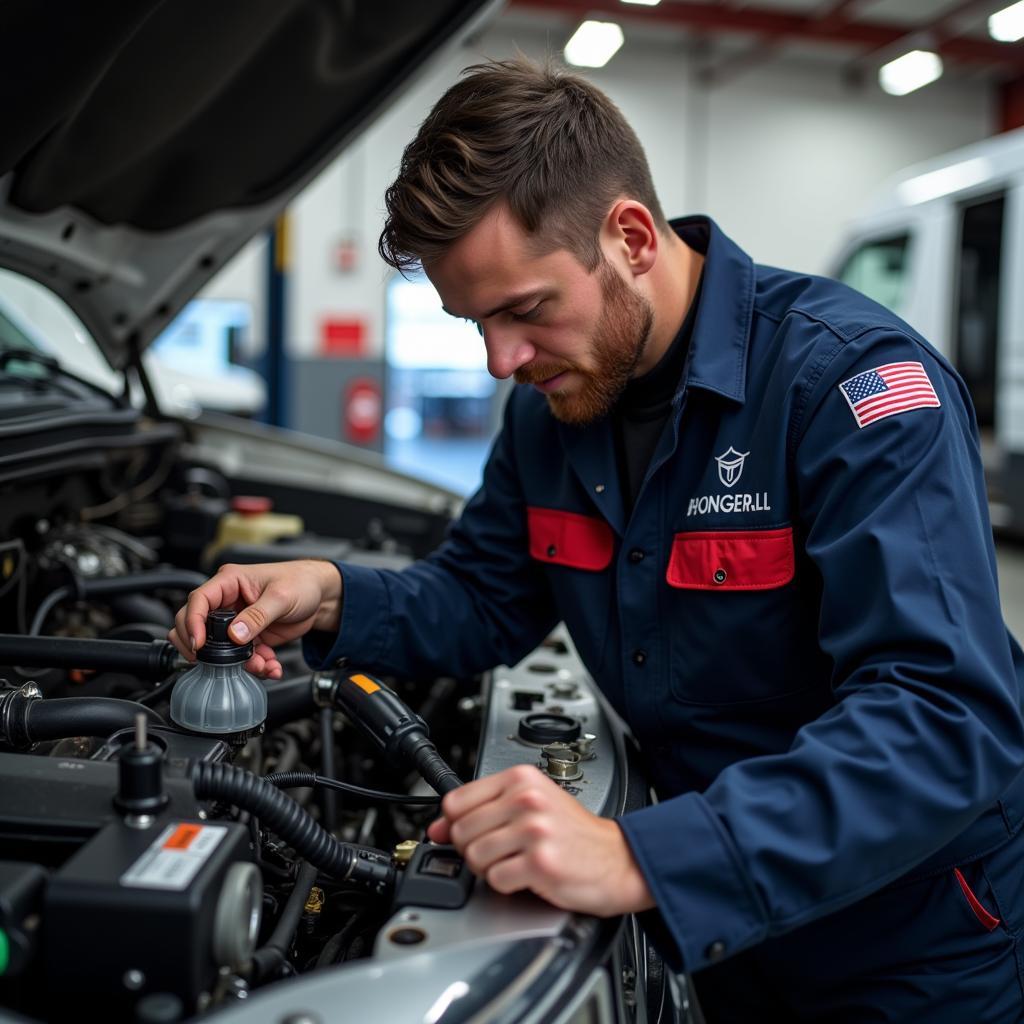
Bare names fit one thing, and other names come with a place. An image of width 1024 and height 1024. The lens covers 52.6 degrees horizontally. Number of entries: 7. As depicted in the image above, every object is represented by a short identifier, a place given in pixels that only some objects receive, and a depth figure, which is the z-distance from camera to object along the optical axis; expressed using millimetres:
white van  5402
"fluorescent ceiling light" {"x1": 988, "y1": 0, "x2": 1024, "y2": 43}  7309
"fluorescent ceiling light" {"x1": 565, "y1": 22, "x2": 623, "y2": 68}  7699
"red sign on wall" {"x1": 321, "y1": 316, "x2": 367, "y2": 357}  8227
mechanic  799
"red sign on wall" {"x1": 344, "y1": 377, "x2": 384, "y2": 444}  8031
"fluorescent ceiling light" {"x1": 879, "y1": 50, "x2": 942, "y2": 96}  8406
